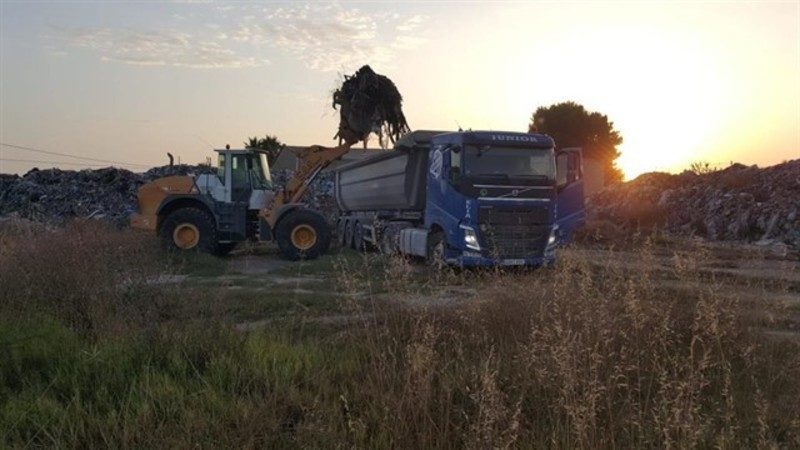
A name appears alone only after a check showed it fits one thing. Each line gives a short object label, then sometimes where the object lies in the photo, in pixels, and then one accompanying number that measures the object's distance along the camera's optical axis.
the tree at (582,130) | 58.62
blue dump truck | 14.36
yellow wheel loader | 18.36
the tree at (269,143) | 59.87
